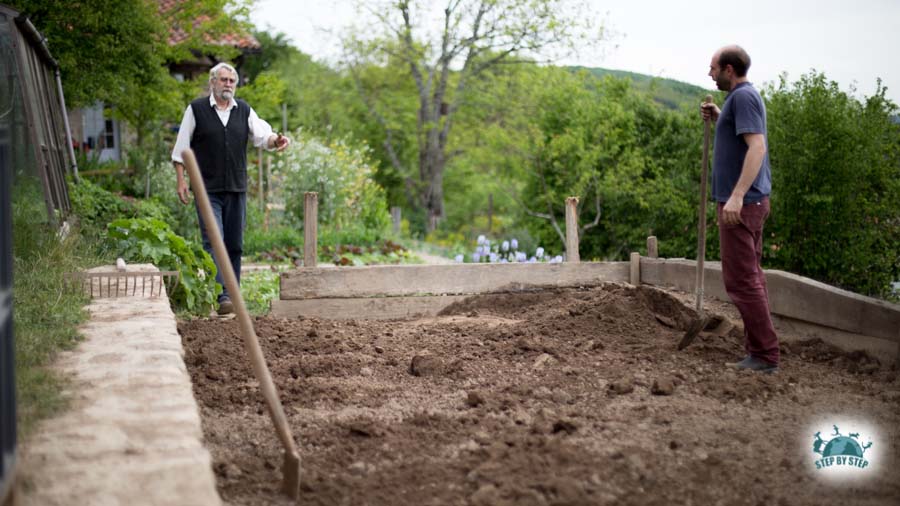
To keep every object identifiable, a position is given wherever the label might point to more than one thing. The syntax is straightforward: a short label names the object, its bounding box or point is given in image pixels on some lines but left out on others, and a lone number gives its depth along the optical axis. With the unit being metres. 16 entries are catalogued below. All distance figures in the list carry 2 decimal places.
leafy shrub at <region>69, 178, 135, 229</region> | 10.86
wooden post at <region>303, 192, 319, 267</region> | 6.93
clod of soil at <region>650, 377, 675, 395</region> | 4.34
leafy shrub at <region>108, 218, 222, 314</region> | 6.46
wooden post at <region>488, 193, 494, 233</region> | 32.35
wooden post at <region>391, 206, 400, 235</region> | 21.56
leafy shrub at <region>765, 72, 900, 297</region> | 10.87
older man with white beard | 6.52
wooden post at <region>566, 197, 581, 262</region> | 7.93
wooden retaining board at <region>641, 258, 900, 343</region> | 4.95
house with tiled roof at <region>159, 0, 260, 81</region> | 22.96
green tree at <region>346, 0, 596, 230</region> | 25.06
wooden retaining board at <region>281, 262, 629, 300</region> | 6.89
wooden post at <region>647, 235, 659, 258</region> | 7.63
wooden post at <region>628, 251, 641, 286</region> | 7.45
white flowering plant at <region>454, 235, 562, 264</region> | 10.58
